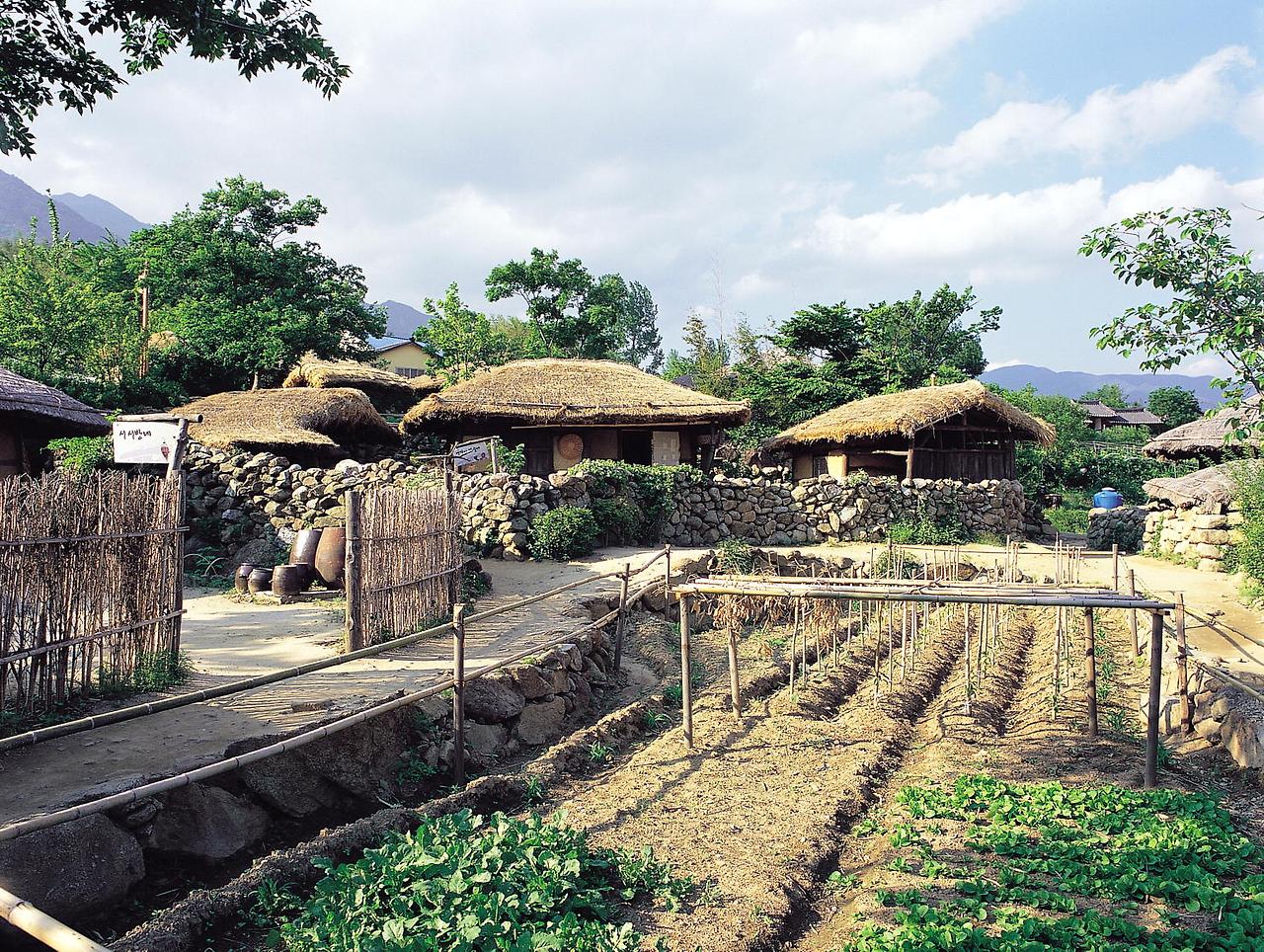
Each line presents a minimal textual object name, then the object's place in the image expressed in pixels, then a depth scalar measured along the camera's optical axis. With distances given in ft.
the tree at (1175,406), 124.88
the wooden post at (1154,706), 17.49
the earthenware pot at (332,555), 32.89
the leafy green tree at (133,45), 21.17
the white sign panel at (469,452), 49.73
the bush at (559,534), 42.73
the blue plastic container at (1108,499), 64.28
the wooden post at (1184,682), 22.25
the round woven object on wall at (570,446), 63.67
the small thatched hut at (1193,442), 59.06
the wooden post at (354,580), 24.50
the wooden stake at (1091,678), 21.75
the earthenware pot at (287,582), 32.89
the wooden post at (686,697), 20.62
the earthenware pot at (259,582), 34.24
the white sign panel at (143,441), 36.37
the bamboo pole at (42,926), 6.96
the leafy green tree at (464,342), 88.59
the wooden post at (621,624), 29.05
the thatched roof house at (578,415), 60.18
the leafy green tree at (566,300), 90.53
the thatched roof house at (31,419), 31.45
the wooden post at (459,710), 18.63
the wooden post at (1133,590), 24.92
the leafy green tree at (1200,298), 21.83
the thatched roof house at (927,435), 60.80
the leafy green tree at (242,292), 69.77
